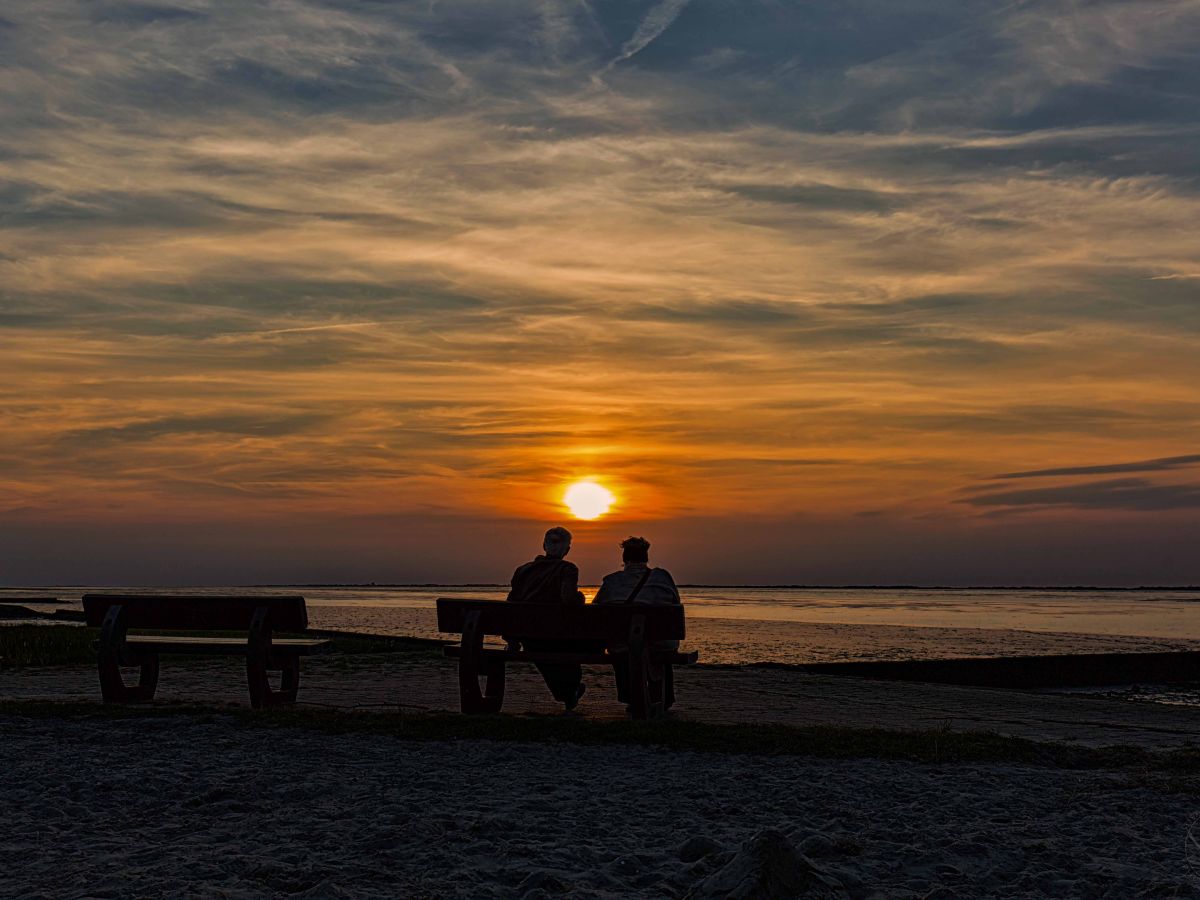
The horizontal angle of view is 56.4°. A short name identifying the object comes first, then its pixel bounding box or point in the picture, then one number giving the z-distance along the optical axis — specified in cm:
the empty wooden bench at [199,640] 1095
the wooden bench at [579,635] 1032
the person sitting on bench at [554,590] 1099
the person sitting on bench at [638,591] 1110
